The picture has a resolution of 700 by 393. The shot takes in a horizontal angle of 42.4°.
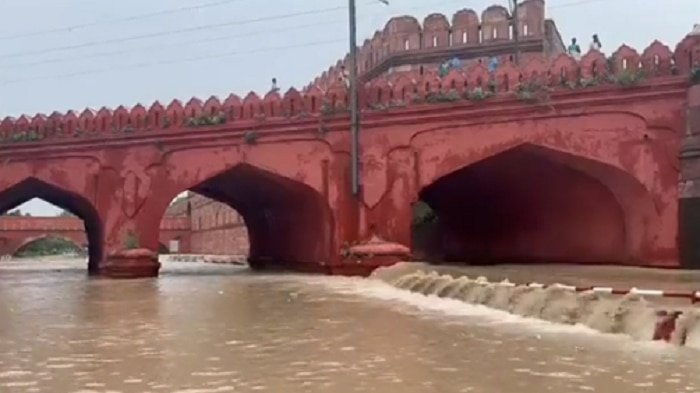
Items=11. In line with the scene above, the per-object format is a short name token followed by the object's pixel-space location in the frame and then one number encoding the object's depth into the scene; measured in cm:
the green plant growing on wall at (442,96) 1642
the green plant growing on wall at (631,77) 1536
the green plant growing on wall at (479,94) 1625
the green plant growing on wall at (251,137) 1728
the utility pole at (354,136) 1667
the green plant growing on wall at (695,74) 1478
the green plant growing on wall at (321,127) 1706
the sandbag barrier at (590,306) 683
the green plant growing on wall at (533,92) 1592
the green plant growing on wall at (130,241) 1742
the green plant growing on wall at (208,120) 1755
